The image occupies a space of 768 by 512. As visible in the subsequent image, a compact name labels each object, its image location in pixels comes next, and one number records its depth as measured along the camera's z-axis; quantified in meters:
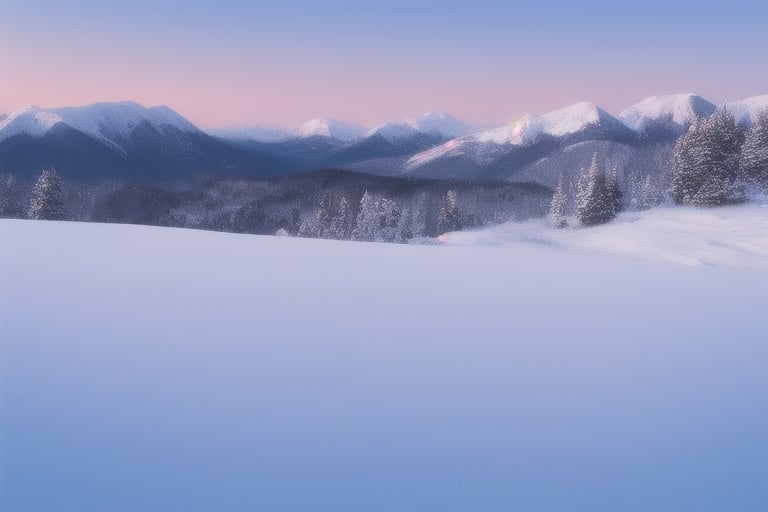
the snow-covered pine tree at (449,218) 45.88
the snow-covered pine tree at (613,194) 34.28
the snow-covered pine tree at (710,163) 31.75
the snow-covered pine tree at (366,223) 46.50
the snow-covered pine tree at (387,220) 48.03
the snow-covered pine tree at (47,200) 36.91
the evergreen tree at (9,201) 42.74
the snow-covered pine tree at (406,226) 49.11
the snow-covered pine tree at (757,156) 32.25
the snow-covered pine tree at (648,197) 37.41
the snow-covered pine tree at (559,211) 37.34
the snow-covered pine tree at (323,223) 50.75
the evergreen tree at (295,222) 63.14
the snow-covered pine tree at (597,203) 33.94
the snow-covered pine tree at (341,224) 50.03
